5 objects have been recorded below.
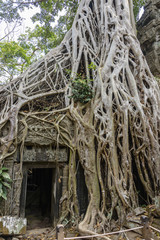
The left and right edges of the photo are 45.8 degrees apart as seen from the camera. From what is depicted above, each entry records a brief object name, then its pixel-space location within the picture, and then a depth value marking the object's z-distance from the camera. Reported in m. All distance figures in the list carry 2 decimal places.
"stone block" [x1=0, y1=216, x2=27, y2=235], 2.97
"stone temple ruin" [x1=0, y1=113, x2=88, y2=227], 3.73
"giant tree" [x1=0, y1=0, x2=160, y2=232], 3.53
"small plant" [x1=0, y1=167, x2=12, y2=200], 3.45
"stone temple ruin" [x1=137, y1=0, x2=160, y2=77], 6.99
